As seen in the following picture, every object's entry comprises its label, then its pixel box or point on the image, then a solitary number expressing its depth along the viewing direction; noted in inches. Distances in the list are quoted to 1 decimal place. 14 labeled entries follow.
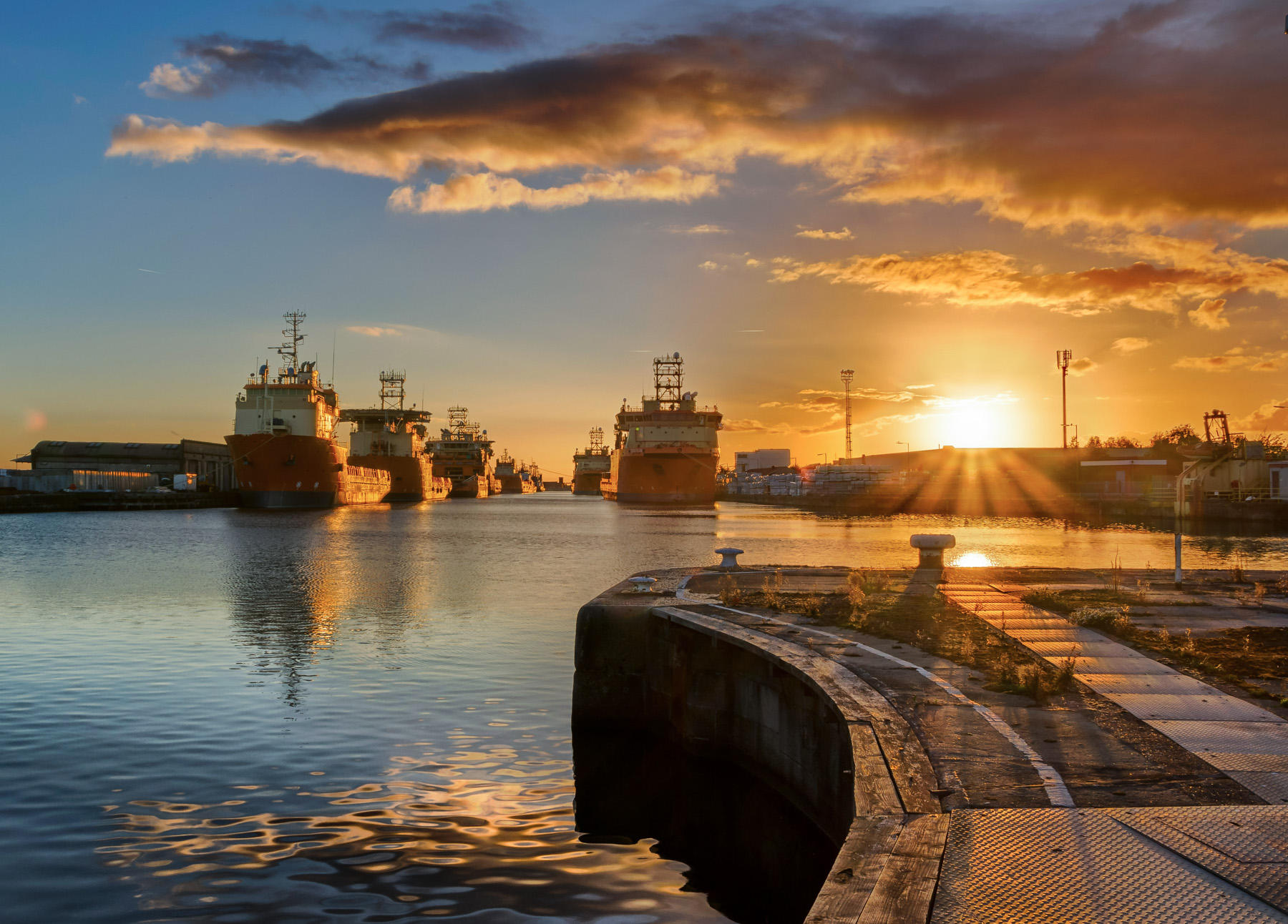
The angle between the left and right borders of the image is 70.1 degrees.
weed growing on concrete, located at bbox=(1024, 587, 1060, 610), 653.3
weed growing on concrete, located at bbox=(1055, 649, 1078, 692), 386.7
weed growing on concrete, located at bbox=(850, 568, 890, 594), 730.8
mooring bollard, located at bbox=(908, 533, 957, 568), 886.4
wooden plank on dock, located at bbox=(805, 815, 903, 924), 179.2
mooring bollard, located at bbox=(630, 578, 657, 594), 658.8
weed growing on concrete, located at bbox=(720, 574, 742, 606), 634.2
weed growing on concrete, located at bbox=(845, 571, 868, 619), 619.8
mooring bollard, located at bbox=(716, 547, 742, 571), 821.9
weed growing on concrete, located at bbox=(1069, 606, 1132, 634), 536.1
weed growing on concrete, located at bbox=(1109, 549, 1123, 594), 745.6
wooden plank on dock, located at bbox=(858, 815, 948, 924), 176.2
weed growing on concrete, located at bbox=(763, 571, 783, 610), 631.6
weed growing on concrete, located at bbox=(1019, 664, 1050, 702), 366.0
